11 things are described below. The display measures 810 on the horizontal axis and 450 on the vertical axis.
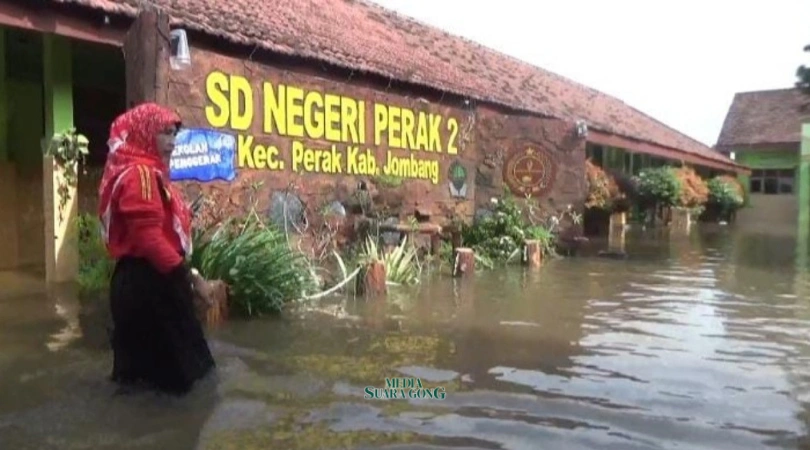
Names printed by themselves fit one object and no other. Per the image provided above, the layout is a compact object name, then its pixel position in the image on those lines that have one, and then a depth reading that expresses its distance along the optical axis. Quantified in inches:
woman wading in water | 151.5
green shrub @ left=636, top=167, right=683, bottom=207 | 850.8
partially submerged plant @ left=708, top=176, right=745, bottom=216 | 1012.5
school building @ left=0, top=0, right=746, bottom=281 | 288.5
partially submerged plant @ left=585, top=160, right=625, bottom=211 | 597.6
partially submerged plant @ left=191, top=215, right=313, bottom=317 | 246.2
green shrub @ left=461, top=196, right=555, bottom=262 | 440.5
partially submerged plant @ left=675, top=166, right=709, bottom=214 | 880.9
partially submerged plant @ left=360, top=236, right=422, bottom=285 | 343.0
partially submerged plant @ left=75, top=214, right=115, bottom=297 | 291.1
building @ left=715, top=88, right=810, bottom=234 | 1306.6
